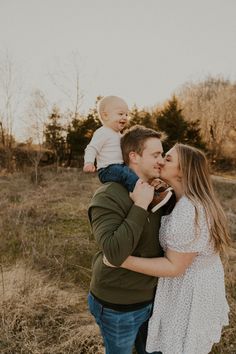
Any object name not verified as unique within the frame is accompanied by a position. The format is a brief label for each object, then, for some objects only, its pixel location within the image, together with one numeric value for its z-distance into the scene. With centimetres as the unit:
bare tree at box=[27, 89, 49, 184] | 2594
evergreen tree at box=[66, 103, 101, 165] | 2289
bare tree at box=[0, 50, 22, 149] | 2484
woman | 186
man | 173
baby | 210
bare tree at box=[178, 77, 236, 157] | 3125
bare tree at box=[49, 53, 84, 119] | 2564
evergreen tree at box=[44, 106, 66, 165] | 2419
